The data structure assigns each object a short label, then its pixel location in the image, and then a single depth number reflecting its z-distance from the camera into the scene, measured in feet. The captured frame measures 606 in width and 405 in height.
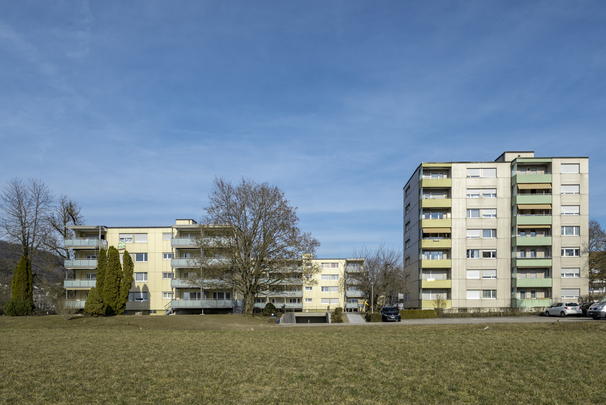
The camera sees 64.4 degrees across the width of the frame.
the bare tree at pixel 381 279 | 249.59
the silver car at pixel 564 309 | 159.64
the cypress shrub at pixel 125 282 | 157.38
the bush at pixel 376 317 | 154.61
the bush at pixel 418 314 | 165.14
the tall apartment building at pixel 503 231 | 193.77
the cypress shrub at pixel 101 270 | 155.33
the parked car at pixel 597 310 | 133.98
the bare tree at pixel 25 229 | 175.11
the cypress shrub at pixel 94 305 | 143.23
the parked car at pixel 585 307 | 166.56
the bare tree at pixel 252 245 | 153.99
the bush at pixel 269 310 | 168.94
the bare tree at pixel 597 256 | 205.26
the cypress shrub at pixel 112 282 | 154.40
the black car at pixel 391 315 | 151.94
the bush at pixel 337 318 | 164.61
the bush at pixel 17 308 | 146.48
